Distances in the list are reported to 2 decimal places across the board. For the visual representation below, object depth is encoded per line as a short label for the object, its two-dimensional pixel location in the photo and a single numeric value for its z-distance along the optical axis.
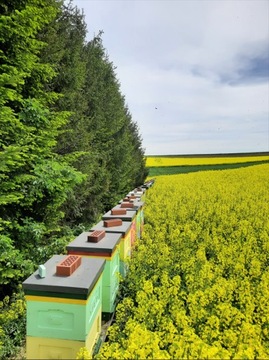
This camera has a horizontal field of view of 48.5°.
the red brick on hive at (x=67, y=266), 3.27
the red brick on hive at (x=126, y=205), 8.11
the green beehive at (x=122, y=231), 5.41
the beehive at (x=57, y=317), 2.93
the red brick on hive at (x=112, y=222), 5.68
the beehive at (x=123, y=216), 6.53
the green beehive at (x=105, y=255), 4.34
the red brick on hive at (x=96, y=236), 4.59
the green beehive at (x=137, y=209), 7.95
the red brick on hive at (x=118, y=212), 6.92
